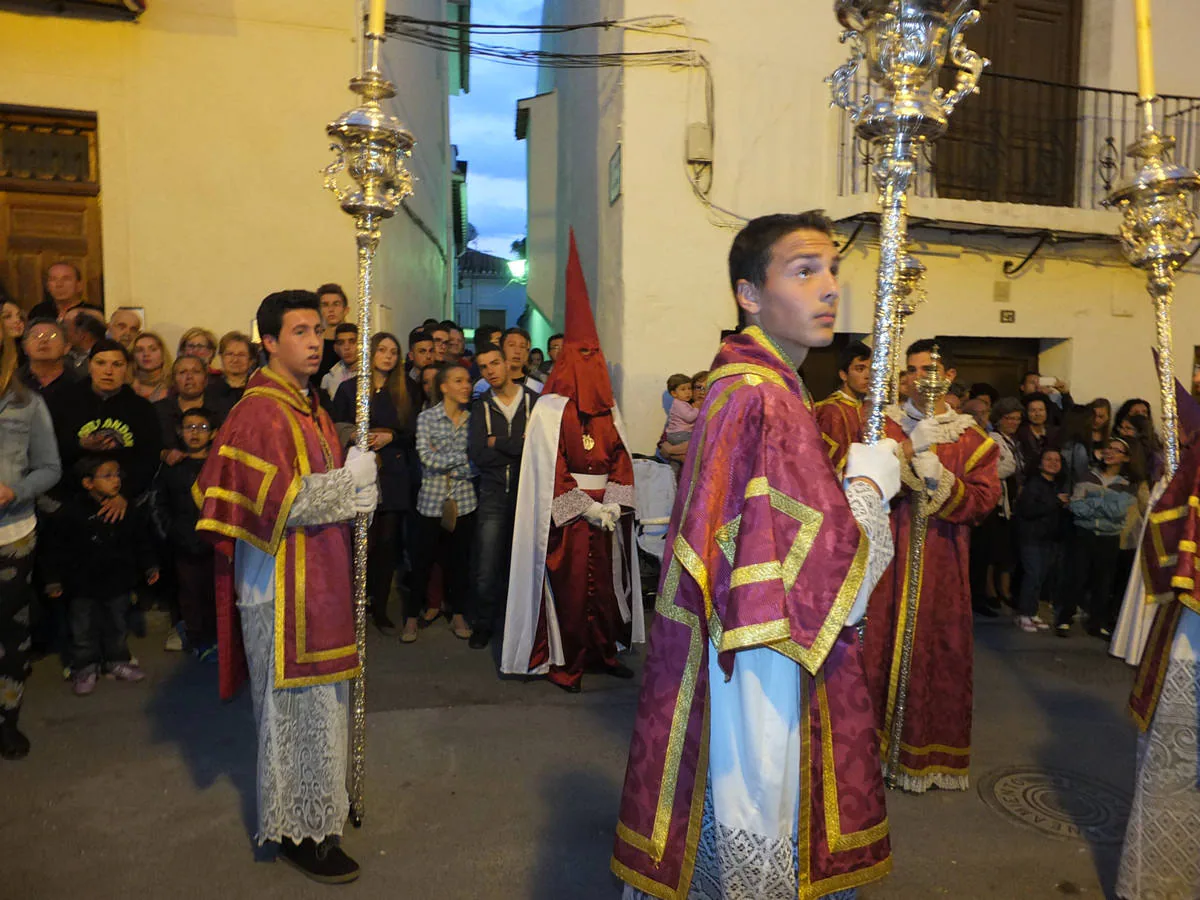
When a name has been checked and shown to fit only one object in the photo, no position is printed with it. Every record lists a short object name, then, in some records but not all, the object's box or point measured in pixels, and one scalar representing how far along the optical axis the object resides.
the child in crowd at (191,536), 5.57
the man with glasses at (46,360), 4.86
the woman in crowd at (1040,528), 7.09
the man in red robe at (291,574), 3.18
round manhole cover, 3.81
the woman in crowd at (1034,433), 7.33
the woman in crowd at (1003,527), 7.21
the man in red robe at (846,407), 4.23
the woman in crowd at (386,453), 6.32
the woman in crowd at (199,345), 6.33
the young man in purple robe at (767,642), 1.99
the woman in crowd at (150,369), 6.20
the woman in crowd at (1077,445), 7.24
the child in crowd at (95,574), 5.19
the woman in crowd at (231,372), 6.09
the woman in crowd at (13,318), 4.96
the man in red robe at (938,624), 4.12
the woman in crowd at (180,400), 5.83
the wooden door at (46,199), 7.66
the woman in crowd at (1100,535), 6.80
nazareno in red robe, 5.48
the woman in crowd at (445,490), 6.23
